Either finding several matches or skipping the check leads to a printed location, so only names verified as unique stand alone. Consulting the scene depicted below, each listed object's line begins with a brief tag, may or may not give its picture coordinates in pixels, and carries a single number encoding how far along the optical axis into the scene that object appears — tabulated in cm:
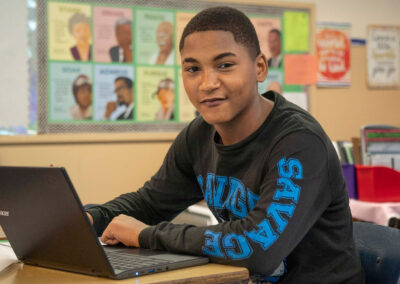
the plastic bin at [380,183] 231
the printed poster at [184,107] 284
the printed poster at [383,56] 325
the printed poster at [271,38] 299
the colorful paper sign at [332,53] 312
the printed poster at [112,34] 267
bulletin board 258
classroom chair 119
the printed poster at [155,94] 277
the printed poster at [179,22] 282
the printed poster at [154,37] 276
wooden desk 90
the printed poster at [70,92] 258
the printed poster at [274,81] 302
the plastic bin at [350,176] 236
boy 105
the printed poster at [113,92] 268
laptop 92
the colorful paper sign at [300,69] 306
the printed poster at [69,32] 258
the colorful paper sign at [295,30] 304
